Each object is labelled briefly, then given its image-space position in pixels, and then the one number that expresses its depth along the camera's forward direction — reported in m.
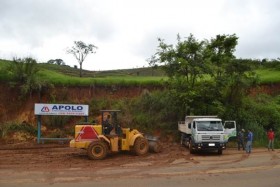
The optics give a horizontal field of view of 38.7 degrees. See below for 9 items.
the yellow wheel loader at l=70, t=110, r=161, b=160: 22.06
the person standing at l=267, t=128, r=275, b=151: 28.27
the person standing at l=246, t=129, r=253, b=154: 26.39
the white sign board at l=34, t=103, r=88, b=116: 28.58
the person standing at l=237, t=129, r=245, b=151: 28.55
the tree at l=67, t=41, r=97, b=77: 48.90
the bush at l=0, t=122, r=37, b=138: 30.75
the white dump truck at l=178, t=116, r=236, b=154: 25.08
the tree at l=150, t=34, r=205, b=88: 32.56
